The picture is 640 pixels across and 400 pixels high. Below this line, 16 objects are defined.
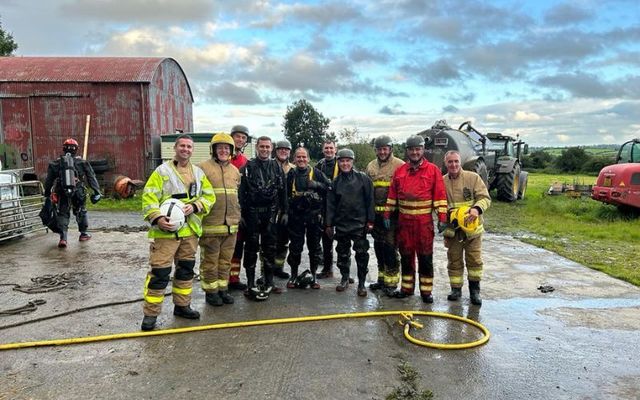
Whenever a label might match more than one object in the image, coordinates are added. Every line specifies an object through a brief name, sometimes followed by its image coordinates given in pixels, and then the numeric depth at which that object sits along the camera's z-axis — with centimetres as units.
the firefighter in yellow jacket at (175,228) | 438
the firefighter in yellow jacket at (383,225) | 564
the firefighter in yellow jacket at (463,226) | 520
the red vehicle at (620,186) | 1134
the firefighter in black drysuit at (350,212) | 560
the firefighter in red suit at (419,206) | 525
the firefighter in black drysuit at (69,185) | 786
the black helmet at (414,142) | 534
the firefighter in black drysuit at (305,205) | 580
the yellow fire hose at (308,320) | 400
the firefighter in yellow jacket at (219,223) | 497
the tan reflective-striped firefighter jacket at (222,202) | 496
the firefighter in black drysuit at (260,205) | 537
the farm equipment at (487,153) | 1357
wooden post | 1636
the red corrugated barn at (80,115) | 1670
